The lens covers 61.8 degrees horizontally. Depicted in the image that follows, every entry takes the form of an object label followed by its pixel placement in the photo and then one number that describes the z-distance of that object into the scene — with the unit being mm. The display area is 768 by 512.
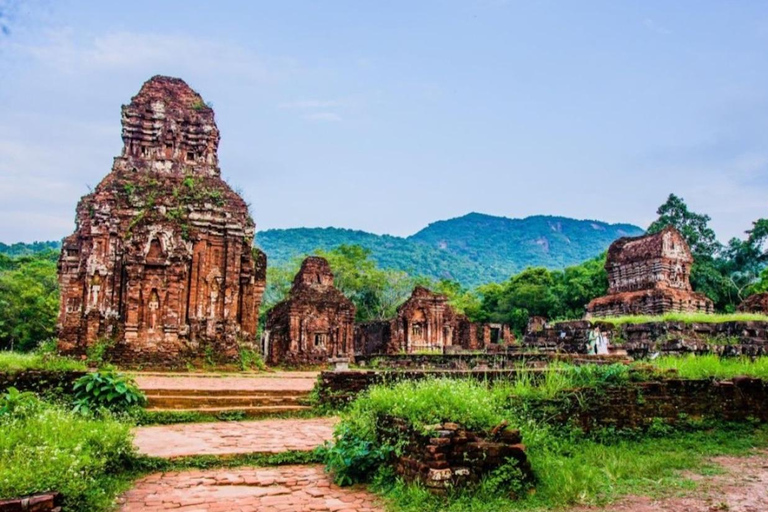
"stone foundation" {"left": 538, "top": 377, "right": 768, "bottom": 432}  8461
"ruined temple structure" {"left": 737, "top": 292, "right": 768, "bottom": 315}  26484
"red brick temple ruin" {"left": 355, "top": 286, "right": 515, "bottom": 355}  32688
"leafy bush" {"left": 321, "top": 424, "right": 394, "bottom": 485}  6641
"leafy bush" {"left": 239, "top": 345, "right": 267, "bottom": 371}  20562
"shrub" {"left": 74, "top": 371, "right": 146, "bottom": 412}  9547
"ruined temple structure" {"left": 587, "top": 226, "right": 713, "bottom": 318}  25969
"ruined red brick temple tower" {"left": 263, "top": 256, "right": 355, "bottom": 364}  25781
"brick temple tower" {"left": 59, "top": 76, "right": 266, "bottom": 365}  19312
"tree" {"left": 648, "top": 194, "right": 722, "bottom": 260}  45156
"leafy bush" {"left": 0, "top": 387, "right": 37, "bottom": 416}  7368
